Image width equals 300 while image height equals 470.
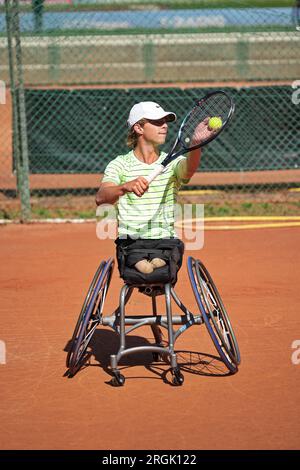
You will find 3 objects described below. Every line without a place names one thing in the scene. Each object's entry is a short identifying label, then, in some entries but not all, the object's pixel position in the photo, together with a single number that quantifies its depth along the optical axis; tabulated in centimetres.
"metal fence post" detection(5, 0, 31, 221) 1817
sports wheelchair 940
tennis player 973
